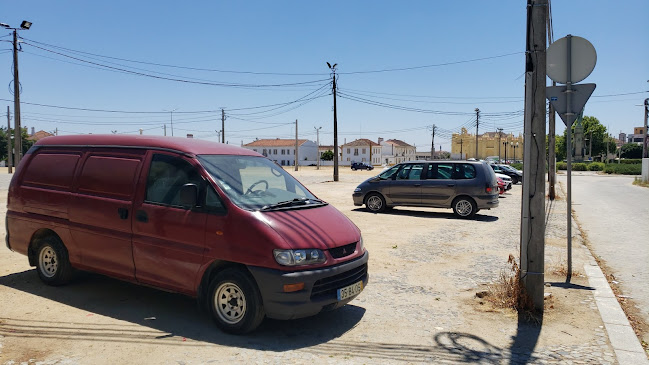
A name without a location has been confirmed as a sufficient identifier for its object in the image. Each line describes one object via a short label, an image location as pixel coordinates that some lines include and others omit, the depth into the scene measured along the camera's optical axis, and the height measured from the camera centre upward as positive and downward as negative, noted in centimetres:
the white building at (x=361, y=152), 12012 +279
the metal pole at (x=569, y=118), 625 +61
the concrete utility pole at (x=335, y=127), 3672 +278
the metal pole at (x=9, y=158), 4394 +39
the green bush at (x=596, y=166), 7912 -48
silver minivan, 1391 -75
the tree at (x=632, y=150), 10856 +306
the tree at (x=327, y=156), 11544 +164
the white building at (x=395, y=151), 13188 +348
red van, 433 -66
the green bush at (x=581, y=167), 8256 -66
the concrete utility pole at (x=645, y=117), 3947 +392
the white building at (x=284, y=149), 12153 +353
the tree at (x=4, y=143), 7056 +297
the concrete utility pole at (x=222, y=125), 7474 +607
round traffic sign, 613 +137
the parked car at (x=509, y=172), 3460 -66
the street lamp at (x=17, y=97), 2944 +424
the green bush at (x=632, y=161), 8650 +44
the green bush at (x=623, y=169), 6114 -78
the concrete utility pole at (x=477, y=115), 7662 +782
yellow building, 13488 +524
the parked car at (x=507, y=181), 2496 -97
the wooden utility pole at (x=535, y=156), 517 +8
